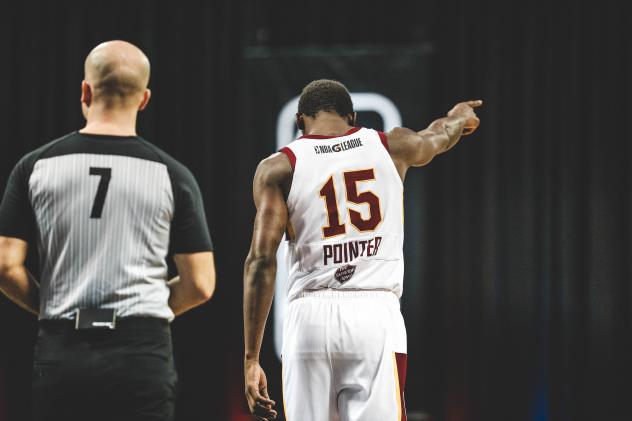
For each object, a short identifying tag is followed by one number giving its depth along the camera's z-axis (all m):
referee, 8.98
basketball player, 9.65
